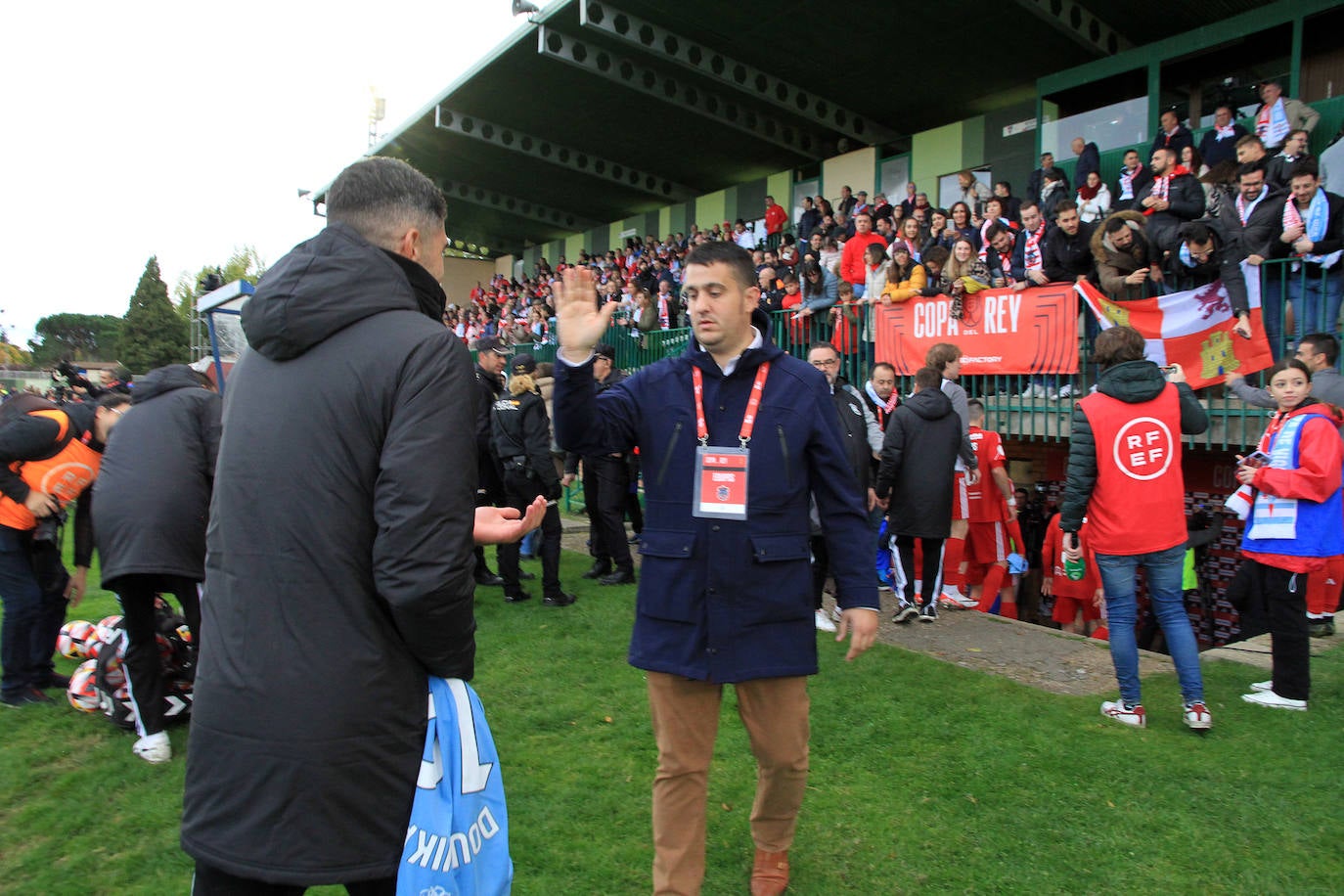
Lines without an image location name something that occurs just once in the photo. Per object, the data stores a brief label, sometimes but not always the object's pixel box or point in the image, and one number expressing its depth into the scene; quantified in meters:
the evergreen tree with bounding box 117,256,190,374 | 37.75
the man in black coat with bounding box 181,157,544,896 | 1.67
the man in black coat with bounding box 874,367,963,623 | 6.66
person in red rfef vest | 4.40
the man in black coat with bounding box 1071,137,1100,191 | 10.94
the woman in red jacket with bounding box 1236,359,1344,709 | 4.62
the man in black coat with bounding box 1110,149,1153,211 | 9.88
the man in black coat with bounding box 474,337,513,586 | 7.86
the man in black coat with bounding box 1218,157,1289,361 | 7.15
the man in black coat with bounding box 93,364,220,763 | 3.98
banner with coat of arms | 7.26
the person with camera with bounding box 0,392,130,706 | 4.89
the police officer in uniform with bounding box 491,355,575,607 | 7.16
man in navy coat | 2.69
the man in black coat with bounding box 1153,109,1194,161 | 10.08
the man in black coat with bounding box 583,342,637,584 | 7.79
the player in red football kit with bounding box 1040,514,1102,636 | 7.83
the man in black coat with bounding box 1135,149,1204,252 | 8.02
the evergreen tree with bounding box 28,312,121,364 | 61.69
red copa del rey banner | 8.22
